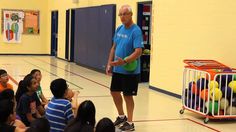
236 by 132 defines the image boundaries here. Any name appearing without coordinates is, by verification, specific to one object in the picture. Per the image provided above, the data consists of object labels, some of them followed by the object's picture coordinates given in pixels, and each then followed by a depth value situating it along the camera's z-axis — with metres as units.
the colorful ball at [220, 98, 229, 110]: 5.77
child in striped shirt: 3.56
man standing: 5.03
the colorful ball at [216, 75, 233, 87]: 5.82
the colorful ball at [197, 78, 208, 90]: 5.97
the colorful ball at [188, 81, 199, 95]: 6.08
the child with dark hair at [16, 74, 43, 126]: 4.17
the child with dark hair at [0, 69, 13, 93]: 4.99
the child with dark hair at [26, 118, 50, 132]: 2.48
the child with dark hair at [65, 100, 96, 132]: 2.66
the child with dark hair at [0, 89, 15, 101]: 4.01
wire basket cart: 5.75
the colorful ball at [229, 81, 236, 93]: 5.79
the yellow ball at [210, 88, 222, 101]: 5.73
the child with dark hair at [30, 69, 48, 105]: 4.74
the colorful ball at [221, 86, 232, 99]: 5.77
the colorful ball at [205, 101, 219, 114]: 5.72
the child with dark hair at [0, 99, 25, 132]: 2.78
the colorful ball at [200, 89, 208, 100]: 5.84
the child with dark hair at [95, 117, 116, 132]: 2.46
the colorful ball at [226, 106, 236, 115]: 5.80
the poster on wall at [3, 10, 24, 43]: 17.61
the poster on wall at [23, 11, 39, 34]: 18.02
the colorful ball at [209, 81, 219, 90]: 5.73
